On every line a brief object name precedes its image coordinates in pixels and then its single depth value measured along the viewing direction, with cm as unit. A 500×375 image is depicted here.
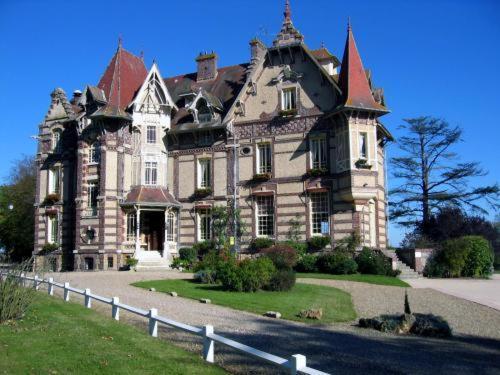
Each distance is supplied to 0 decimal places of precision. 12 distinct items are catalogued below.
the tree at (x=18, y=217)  4381
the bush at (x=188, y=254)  2957
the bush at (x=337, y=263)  2503
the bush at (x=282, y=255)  2059
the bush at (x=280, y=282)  1772
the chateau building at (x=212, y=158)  2761
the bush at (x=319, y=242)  2722
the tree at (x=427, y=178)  3794
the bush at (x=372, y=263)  2484
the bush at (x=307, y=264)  2622
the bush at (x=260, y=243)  2850
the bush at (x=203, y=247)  3008
